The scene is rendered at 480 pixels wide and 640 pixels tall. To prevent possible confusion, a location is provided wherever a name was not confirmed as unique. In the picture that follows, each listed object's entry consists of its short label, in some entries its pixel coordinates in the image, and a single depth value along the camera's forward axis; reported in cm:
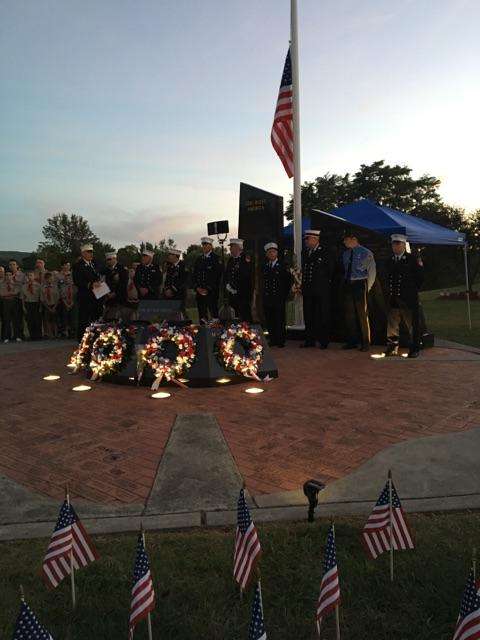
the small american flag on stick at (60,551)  227
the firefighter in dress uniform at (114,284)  1048
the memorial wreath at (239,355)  695
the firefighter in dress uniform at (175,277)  977
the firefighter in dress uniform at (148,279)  971
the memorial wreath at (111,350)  704
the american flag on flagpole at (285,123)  1124
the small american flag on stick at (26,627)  153
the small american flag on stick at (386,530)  256
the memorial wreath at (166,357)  672
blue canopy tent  1203
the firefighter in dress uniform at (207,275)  1037
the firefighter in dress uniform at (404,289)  859
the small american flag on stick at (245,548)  230
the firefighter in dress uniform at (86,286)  1023
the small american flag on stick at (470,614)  168
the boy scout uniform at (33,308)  1238
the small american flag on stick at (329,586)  196
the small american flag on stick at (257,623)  158
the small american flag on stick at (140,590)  190
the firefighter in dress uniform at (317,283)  967
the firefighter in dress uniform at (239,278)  1030
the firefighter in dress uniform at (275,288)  1002
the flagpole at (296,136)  1108
